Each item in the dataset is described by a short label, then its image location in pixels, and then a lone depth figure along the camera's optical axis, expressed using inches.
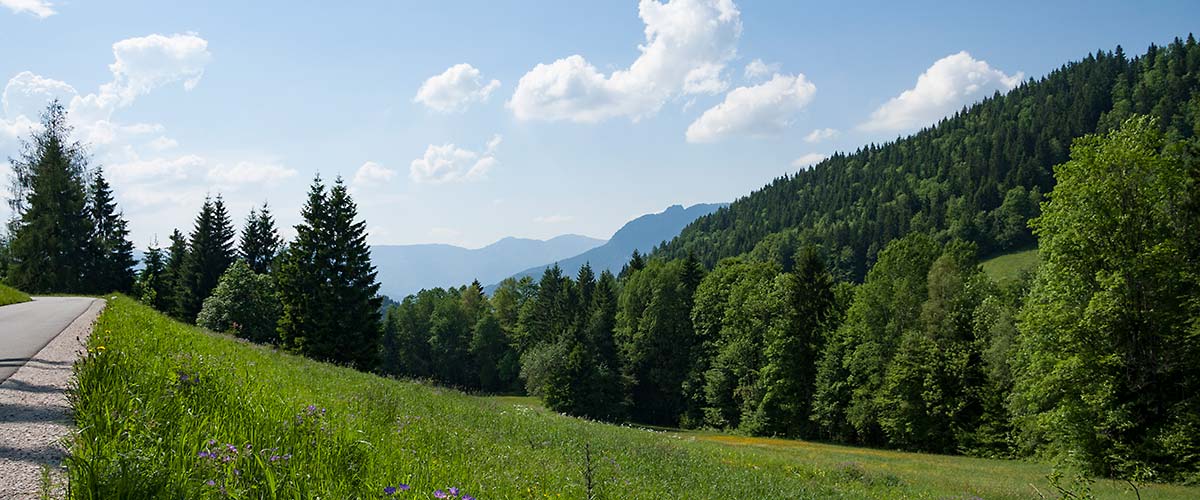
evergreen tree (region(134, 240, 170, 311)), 2318.7
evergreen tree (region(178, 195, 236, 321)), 2320.4
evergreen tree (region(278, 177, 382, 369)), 1690.5
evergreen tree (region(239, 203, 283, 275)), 2503.7
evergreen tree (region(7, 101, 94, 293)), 1800.0
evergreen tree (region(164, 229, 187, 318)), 2331.4
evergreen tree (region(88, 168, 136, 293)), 1946.4
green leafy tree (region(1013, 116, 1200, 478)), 893.2
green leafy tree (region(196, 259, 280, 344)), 1916.8
